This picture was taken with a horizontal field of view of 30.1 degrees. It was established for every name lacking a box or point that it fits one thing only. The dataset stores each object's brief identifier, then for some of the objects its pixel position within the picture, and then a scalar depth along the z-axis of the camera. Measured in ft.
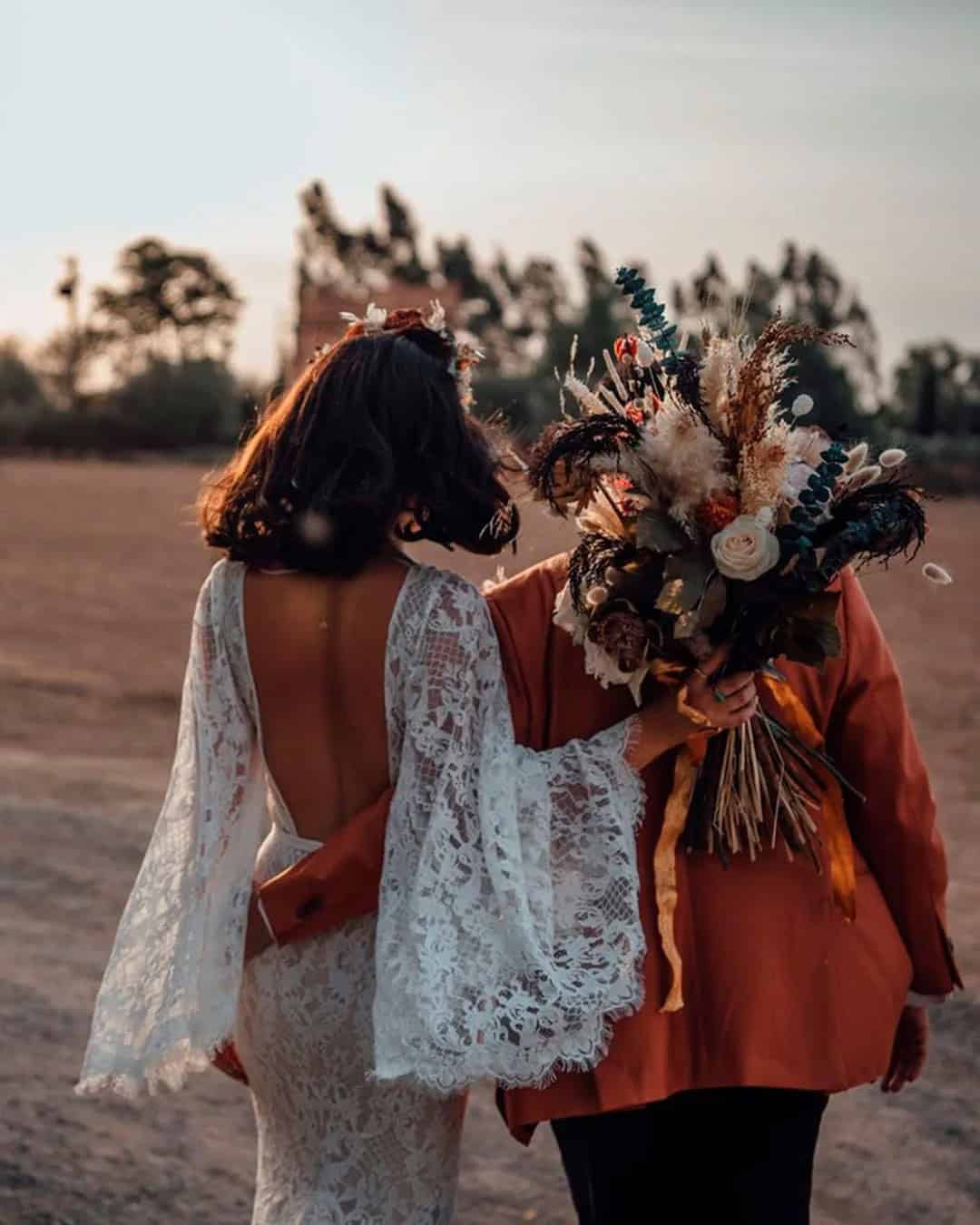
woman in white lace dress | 8.21
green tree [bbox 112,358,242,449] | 228.02
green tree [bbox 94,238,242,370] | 294.25
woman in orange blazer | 8.36
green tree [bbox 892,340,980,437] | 180.96
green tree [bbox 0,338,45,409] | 254.68
